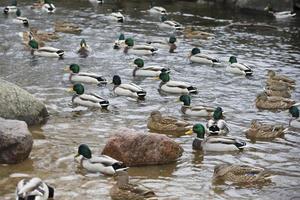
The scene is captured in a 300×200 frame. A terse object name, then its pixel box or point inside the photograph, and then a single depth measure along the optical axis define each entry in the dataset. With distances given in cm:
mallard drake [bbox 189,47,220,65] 2238
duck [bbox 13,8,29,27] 2892
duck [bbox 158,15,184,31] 2917
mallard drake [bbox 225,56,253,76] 2100
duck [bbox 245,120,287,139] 1484
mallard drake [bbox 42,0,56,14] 3247
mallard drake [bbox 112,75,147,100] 1795
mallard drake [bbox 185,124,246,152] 1369
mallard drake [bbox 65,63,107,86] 1936
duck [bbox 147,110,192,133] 1514
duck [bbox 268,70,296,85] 1984
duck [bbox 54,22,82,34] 2725
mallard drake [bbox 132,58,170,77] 2066
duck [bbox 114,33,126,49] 2445
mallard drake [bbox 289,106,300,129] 1588
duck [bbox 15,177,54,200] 996
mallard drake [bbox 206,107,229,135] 1484
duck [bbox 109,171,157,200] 1066
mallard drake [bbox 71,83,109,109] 1685
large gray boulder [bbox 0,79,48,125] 1462
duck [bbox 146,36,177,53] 2492
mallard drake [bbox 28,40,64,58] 2270
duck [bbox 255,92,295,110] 1750
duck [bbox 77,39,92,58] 2354
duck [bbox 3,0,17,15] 3162
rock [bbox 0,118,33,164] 1230
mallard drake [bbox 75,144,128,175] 1188
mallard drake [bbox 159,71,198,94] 1860
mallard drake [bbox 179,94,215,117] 1645
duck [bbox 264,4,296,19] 3309
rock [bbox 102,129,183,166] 1252
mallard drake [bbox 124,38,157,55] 2367
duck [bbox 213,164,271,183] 1175
